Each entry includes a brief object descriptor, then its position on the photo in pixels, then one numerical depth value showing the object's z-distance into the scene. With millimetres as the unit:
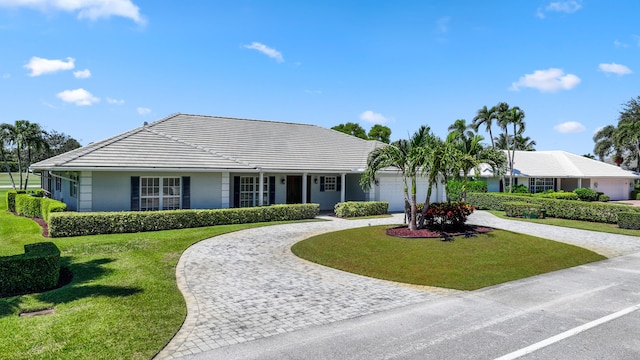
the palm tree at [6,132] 38062
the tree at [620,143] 49059
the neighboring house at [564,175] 39031
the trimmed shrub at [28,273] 8469
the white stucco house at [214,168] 17969
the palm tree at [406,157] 16422
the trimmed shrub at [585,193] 37188
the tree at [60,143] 64731
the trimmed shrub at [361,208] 23234
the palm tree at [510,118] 38625
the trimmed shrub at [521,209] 24797
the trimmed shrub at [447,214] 16875
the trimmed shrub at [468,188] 33531
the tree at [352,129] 56594
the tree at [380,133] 57531
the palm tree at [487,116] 40719
